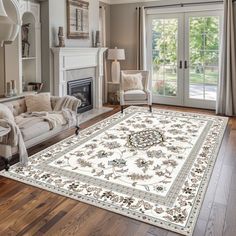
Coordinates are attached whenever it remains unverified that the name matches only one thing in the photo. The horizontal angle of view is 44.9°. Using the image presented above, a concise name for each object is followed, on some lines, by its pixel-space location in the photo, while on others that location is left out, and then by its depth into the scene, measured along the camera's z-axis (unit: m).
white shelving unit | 4.99
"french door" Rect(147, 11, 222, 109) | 6.57
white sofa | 3.36
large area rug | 2.63
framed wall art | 5.60
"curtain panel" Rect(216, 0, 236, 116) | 6.01
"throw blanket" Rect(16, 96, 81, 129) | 3.91
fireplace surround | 5.31
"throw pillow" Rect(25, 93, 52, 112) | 4.50
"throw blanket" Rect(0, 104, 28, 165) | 3.29
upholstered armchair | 6.20
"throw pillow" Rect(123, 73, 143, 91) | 6.52
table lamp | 7.02
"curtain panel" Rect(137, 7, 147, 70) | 7.06
